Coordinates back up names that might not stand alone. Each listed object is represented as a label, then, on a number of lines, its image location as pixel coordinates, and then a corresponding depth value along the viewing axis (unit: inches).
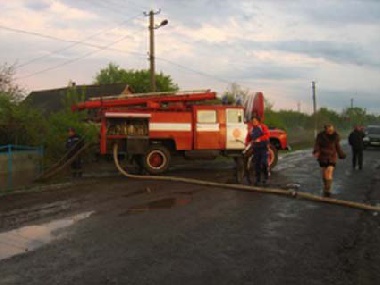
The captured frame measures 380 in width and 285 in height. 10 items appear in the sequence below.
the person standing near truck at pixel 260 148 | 518.0
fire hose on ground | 402.4
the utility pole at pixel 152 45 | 1183.4
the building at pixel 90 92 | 1836.2
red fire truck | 660.1
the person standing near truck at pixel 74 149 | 668.7
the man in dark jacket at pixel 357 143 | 756.6
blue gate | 609.0
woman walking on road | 462.3
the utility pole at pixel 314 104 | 2805.1
